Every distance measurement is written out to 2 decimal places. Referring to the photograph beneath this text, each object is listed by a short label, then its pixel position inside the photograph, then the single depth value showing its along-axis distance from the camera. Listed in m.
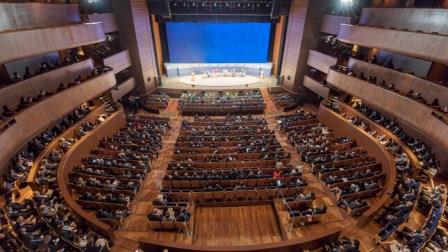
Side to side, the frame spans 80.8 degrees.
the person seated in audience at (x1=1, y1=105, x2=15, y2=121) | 8.85
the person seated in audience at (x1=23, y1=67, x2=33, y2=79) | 10.26
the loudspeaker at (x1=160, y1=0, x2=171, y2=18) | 17.16
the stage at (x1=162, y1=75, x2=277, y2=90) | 19.64
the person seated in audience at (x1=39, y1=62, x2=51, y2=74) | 11.23
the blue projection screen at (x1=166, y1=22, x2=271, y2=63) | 20.88
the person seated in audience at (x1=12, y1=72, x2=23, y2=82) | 9.97
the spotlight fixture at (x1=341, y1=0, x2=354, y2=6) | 15.05
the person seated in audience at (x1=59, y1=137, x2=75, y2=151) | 10.38
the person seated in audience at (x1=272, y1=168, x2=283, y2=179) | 9.24
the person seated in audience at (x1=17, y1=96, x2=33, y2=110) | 9.48
